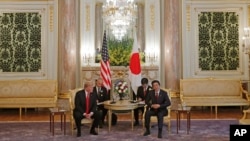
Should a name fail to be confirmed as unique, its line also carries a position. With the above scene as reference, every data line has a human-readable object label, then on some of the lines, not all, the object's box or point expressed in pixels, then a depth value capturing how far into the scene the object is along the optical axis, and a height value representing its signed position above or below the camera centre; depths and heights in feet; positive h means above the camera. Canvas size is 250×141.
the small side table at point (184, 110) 26.27 -3.09
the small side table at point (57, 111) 25.55 -3.08
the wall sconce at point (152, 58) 40.42 +1.20
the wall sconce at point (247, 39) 36.06 +2.97
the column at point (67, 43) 38.55 +2.83
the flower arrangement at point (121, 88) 28.55 -1.56
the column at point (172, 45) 38.91 +2.53
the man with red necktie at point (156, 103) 25.88 -2.59
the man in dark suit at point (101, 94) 29.25 -2.14
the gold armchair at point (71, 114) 26.06 -3.40
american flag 29.84 -0.06
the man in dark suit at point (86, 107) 25.67 -2.81
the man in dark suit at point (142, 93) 29.43 -2.03
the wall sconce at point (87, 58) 40.19 +1.23
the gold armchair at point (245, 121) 22.37 -3.41
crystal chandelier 34.88 +5.52
